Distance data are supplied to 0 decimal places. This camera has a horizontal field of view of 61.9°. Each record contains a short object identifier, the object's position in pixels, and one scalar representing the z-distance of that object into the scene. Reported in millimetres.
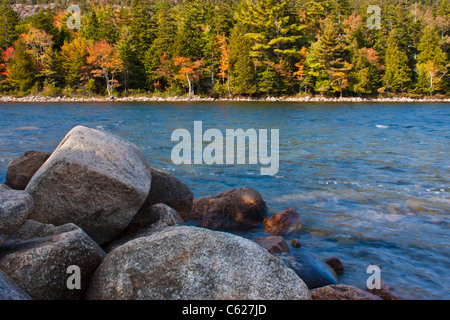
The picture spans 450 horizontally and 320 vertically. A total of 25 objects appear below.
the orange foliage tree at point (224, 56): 51750
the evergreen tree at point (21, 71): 51500
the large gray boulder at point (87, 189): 4137
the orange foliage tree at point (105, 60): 50625
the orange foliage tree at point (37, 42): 54062
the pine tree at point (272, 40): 50250
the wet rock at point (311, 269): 4543
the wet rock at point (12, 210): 3076
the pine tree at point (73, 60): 52156
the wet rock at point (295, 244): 5941
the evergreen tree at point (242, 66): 49562
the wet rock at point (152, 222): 4509
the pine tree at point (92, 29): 58750
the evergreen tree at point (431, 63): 49719
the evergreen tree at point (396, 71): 50562
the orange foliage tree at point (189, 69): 50219
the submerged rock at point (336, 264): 5223
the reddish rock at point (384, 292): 4420
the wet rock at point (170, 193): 5877
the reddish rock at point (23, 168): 5758
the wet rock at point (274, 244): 5256
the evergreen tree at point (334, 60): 47625
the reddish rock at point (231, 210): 6875
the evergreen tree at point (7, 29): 58391
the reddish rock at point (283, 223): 6591
